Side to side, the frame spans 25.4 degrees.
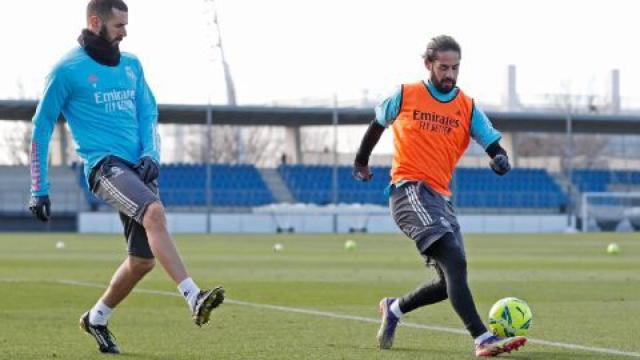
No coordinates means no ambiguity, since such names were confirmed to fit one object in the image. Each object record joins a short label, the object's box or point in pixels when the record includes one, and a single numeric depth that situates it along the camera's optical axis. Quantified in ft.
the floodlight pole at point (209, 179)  184.60
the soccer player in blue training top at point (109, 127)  27.89
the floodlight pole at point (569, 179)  198.48
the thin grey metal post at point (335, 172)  192.75
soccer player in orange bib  29.04
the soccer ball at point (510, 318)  30.89
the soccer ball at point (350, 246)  109.52
